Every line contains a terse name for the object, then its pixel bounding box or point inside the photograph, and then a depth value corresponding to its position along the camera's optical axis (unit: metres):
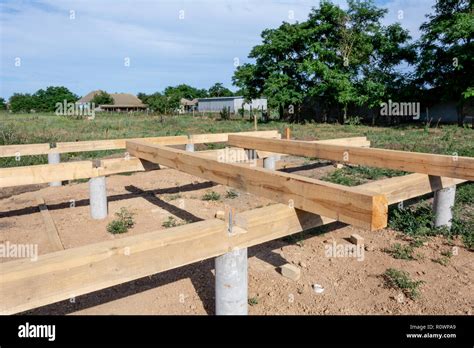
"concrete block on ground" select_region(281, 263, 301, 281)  3.58
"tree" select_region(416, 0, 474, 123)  21.58
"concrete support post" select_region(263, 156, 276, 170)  7.22
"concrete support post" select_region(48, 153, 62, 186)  7.03
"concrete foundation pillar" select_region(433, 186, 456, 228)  4.49
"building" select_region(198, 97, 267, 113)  58.53
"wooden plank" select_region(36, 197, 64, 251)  4.27
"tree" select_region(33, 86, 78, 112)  78.31
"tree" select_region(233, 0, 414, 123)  27.83
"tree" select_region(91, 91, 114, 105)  80.62
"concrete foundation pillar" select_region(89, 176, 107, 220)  5.32
